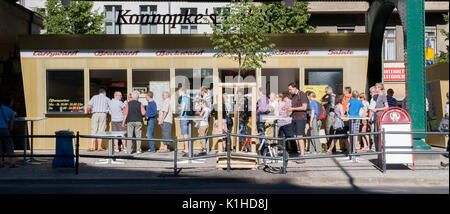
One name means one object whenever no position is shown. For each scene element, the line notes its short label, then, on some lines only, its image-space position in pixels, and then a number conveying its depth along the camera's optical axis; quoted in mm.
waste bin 10406
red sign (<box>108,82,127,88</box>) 15654
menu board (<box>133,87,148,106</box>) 15623
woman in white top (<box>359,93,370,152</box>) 13102
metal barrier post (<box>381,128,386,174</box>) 9655
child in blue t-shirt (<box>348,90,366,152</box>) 12422
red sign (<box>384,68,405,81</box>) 28172
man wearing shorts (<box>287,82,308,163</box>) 11453
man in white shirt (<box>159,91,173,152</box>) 13641
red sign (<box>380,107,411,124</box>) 10148
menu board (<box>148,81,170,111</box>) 15469
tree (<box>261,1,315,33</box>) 24500
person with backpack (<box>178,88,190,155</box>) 12992
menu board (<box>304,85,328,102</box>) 15227
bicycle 11219
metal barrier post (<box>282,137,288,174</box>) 9703
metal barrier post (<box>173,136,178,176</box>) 9605
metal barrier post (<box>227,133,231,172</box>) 9809
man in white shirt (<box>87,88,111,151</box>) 14406
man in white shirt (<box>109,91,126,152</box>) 14095
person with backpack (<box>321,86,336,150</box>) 13502
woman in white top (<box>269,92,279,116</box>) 13640
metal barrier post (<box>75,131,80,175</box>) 9703
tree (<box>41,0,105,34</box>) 26609
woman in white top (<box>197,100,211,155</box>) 12523
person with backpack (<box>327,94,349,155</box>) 12797
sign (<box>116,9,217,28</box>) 16656
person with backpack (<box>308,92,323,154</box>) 13242
